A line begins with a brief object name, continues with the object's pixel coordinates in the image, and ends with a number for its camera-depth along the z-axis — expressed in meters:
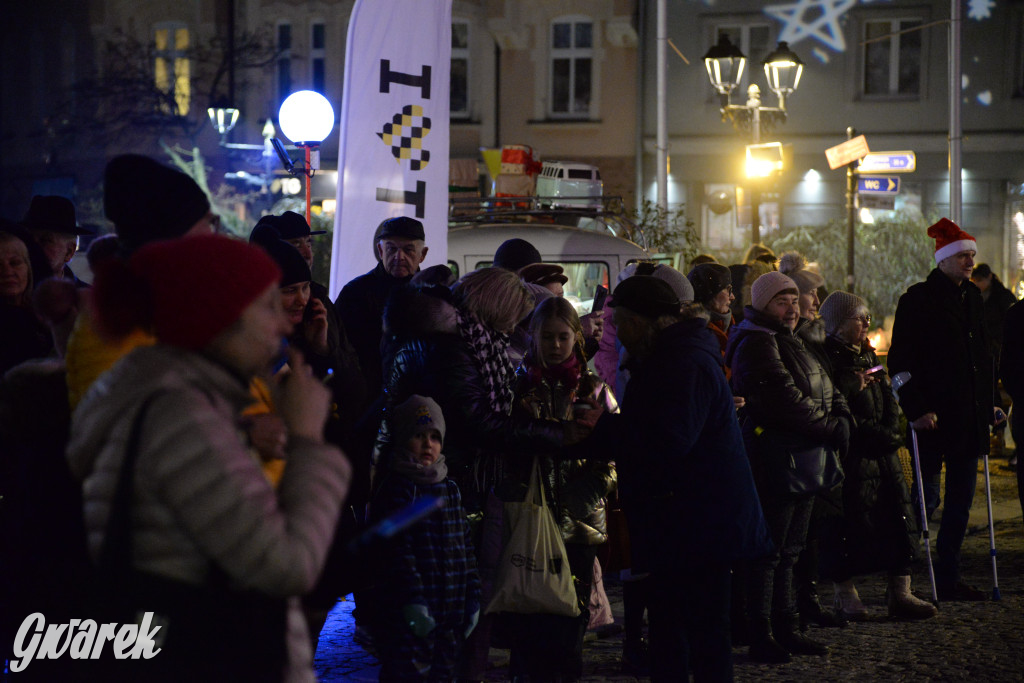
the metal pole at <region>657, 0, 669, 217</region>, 16.44
